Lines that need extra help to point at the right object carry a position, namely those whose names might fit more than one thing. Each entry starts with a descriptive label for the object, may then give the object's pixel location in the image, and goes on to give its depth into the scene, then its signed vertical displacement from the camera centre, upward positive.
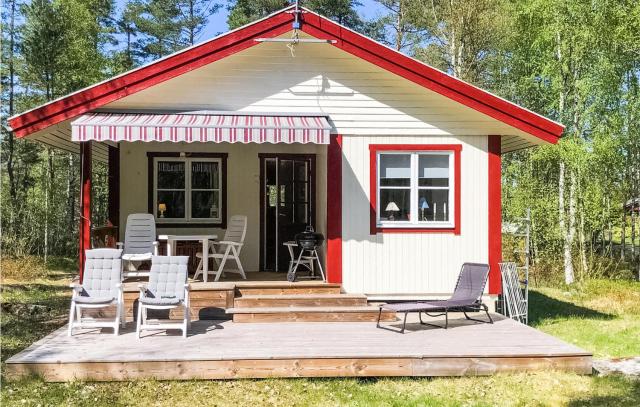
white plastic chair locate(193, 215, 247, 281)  9.66 -0.53
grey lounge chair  7.86 -1.23
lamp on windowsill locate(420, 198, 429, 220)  9.46 +0.13
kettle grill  9.59 -0.48
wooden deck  6.21 -1.58
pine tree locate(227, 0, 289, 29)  26.78 +9.63
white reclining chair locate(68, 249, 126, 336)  7.73 -0.86
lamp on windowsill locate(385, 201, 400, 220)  9.47 +0.09
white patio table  9.43 -0.48
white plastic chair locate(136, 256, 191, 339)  7.70 -0.89
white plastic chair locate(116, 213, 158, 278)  9.88 -0.38
